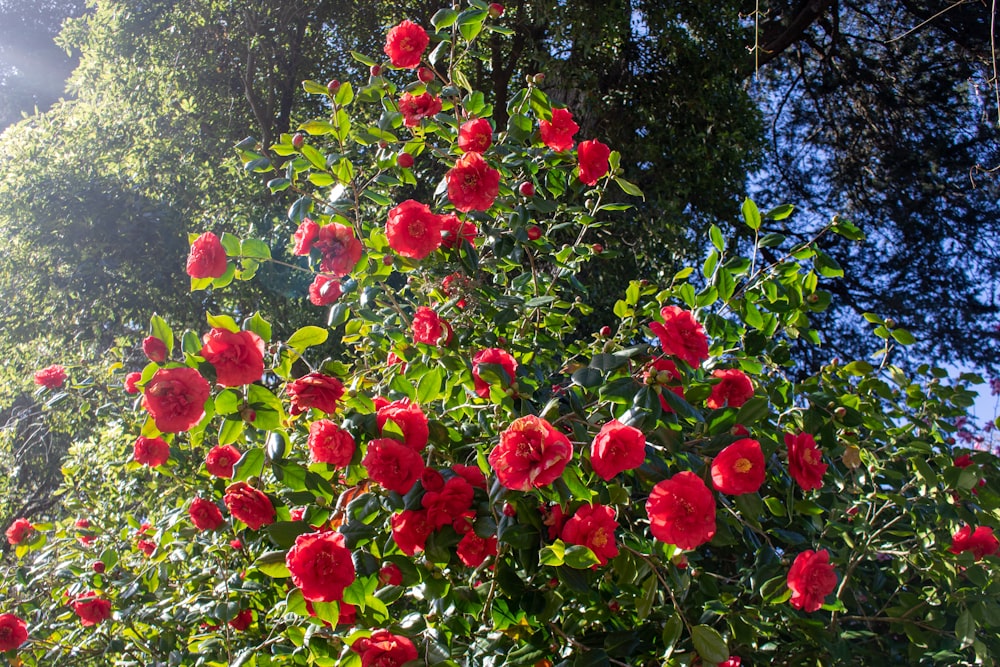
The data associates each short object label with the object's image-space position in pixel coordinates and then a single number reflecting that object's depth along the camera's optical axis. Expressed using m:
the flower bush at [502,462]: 1.14
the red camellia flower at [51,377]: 2.36
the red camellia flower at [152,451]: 1.49
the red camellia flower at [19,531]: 2.28
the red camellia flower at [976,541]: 1.62
